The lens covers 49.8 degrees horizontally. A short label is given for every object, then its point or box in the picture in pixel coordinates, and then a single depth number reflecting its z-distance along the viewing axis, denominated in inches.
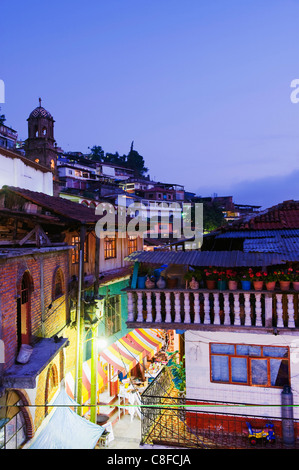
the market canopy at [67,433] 329.7
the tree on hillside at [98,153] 3233.3
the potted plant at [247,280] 330.3
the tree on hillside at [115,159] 3429.6
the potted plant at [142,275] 365.7
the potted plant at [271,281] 324.2
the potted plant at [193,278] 346.0
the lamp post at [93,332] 510.9
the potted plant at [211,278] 342.3
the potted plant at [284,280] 319.9
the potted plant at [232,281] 334.6
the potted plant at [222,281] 337.4
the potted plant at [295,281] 319.0
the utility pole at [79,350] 472.1
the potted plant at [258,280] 327.0
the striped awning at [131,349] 605.0
